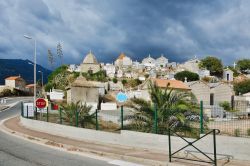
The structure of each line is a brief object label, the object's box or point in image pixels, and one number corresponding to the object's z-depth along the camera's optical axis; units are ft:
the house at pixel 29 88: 372.23
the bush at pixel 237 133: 36.48
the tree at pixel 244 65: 429.13
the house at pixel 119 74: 342.93
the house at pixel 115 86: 263.45
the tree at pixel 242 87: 285.88
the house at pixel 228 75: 376.11
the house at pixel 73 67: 398.87
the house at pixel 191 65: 394.40
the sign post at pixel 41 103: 77.86
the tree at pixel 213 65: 386.96
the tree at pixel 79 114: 61.51
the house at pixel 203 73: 356.88
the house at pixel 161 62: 483.82
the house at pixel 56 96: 181.71
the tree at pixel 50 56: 352.39
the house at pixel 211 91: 204.33
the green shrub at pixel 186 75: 334.84
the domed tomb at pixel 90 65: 368.29
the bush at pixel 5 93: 274.41
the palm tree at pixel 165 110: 47.21
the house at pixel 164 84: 185.11
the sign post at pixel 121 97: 104.69
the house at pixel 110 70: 350.37
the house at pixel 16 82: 379.83
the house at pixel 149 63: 440.85
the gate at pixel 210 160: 31.24
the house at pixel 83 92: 162.24
